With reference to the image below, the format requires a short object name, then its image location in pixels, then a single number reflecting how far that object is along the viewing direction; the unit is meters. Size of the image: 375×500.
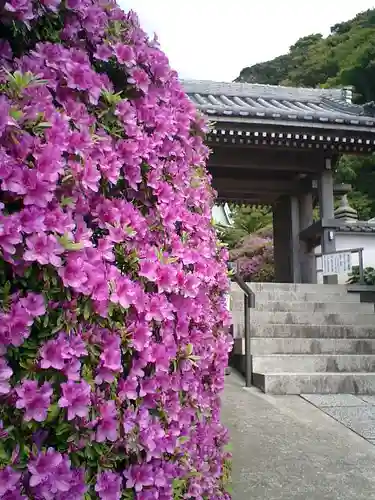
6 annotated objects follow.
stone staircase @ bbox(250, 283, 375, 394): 4.89
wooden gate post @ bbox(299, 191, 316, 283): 9.54
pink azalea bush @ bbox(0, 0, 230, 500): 1.11
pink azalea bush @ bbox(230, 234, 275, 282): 14.89
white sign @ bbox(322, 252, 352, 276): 8.09
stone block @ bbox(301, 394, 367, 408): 4.47
